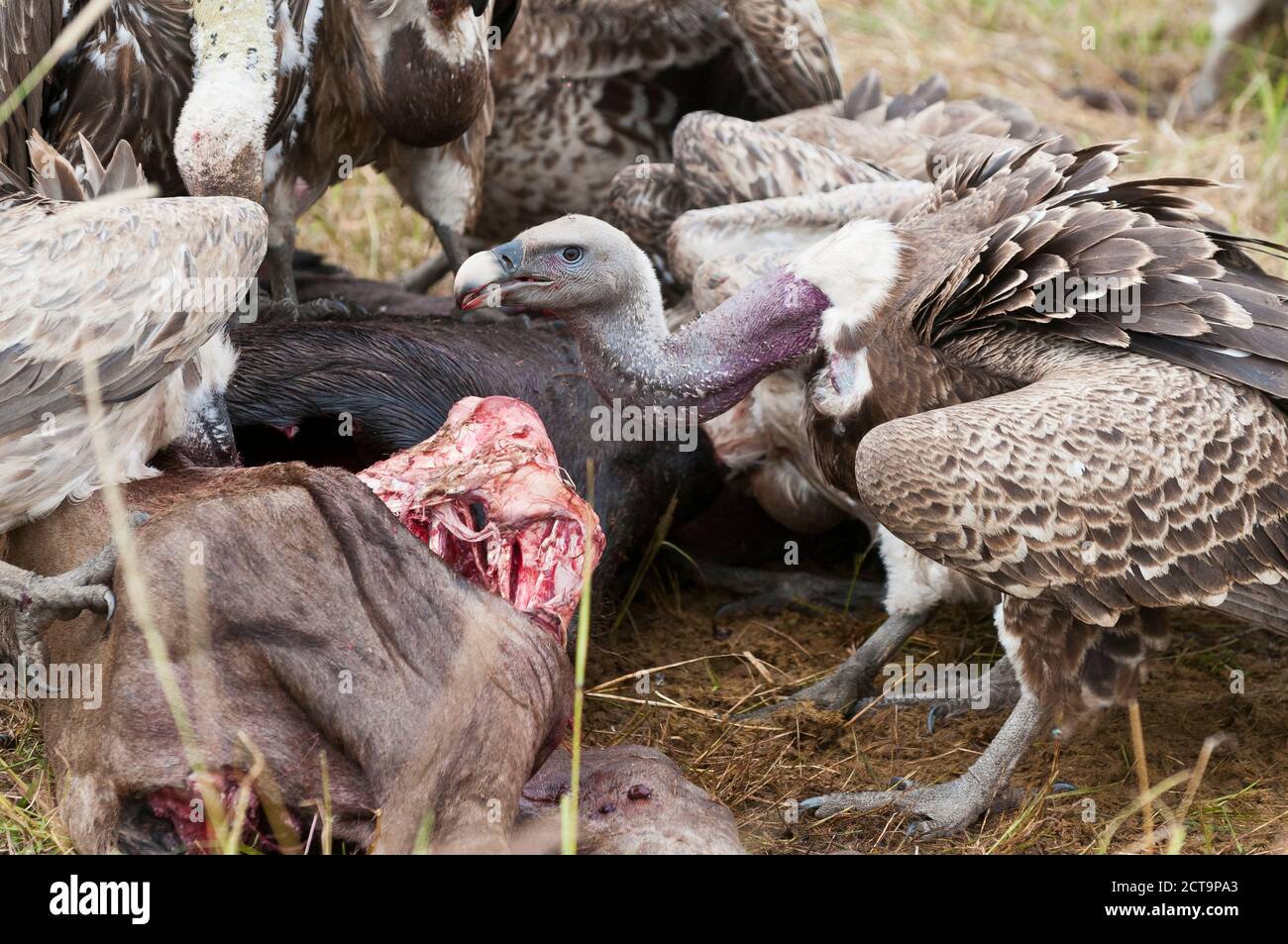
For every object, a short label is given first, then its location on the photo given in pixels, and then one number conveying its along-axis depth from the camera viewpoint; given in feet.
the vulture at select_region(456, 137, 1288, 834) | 10.77
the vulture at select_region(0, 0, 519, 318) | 12.51
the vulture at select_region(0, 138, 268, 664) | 9.86
